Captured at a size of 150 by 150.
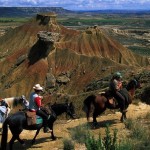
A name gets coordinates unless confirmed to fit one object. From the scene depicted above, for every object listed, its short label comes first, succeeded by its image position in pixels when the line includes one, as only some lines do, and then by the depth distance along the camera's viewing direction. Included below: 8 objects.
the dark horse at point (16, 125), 14.27
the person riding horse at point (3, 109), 18.81
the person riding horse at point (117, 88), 17.44
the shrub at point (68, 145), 13.86
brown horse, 17.58
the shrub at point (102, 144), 10.98
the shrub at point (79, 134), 14.82
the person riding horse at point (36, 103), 14.53
